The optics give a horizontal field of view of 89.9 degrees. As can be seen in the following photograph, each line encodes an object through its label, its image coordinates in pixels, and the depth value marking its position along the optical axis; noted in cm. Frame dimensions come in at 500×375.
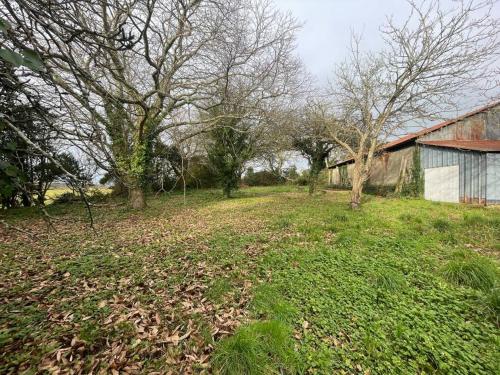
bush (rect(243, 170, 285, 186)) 2727
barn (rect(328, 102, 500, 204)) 1065
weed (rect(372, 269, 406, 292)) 331
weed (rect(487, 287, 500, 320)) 279
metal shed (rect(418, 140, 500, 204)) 1061
